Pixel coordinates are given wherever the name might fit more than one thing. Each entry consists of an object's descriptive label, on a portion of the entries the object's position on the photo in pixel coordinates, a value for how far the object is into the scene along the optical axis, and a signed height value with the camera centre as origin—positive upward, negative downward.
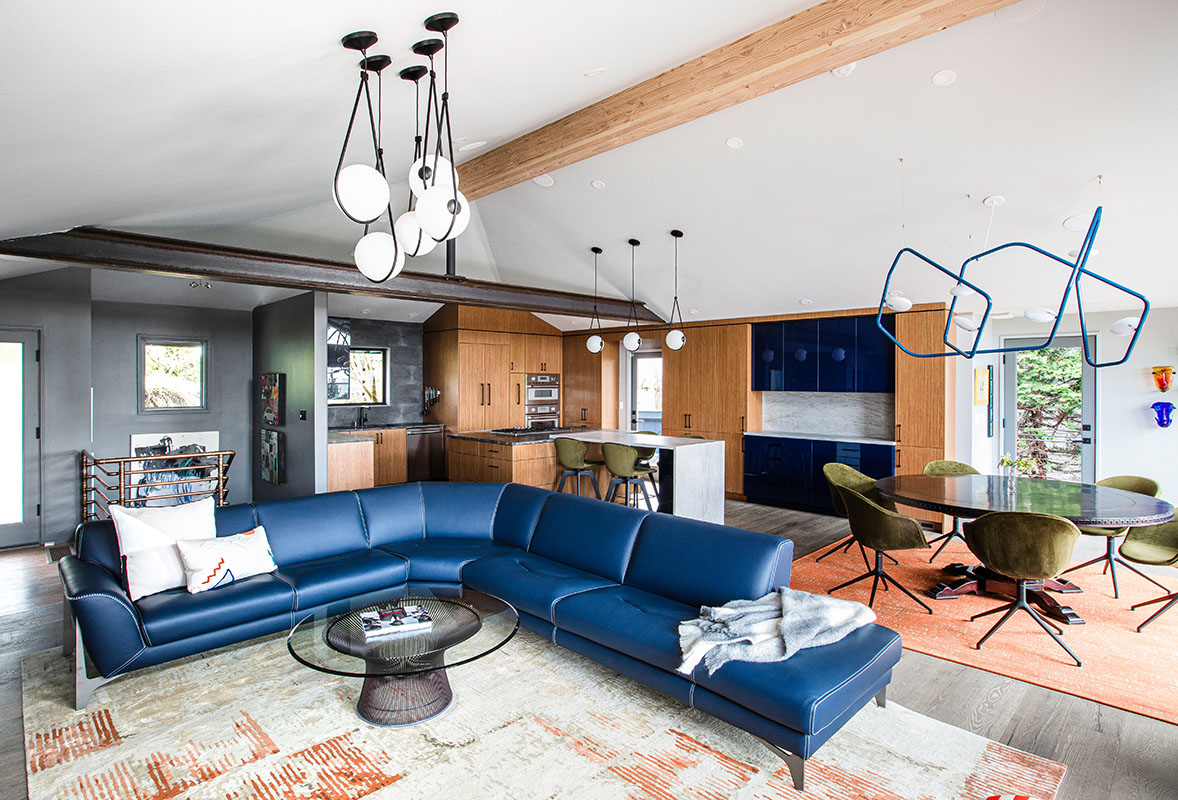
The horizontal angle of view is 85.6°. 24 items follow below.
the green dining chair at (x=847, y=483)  4.97 -0.71
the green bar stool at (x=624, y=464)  6.14 -0.65
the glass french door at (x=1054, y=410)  7.23 -0.15
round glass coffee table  2.51 -1.03
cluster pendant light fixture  2.13 +0.69
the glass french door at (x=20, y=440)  5.47 -0.38
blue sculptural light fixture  3.06 +0.50
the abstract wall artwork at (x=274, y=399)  7.15 -0.03
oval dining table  3.55 -0.64
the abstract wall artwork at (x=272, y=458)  7.18 -0.72
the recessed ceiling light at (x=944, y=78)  3.40 +1.73
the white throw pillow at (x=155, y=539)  3.16 -0.75
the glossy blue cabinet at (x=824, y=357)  6.82 +0.46
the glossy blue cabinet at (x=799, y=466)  6.76 -0.78
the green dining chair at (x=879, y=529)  3.98 -0.85
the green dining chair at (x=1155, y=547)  3.77 -0.91
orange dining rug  3.05 -1.37
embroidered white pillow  3.24 -0.87
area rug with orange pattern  2.26 -1.38
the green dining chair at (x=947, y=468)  5.29 -0.59
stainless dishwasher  8.84 -0.78
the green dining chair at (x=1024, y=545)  3.39 -0.81
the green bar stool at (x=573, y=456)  6.68 -0.63
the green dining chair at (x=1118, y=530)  4.34 -0.89
